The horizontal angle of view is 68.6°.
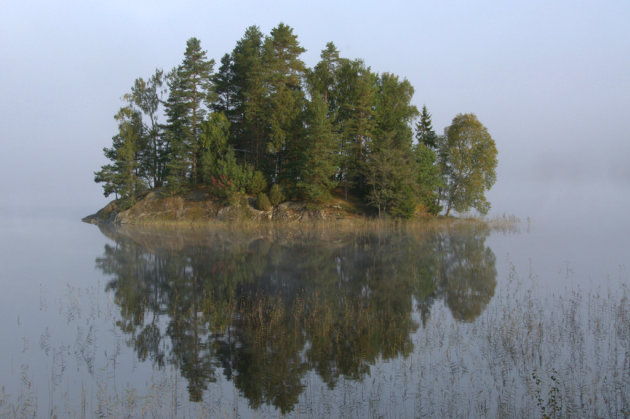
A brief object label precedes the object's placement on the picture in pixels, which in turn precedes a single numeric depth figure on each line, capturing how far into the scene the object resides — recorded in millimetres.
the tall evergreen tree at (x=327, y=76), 51312
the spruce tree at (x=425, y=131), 53438
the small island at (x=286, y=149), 45125
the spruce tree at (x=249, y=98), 49750
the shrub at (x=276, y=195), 47375
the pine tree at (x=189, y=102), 50219
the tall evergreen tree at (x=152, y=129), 54938
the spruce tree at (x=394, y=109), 45875
